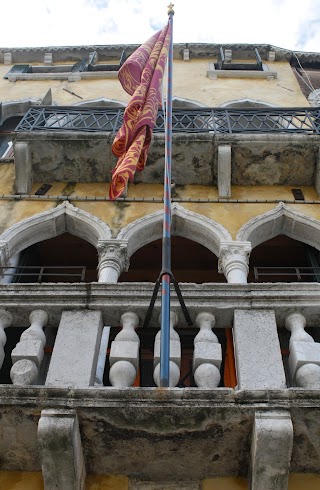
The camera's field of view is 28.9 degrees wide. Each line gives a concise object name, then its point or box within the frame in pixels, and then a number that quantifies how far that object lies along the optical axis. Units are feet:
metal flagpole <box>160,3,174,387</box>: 15.55
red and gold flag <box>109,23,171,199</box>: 25.18
